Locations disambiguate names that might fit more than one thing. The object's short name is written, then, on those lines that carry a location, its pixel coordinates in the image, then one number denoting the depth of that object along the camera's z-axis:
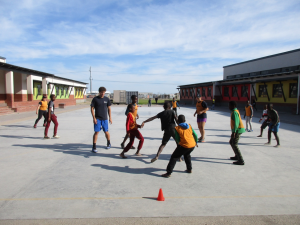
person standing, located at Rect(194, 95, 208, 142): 8.24
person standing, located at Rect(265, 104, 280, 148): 7.58
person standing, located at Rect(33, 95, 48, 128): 11.56
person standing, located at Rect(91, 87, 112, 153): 6.71
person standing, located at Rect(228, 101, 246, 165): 5.65
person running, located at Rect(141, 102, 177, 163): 5.77
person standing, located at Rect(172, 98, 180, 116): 18.89
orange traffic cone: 3.71
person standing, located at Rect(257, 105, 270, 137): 8.79
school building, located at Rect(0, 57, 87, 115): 21.03
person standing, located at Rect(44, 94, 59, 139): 8.83
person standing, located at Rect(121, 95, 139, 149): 7.06
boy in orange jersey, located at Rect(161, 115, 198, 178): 4.77
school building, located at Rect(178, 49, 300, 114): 23.83
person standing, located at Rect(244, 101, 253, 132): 10.67
